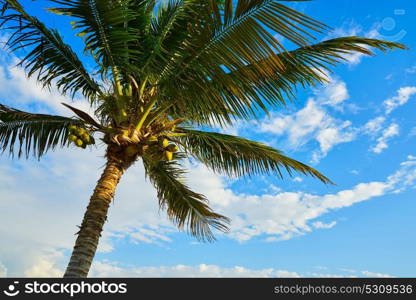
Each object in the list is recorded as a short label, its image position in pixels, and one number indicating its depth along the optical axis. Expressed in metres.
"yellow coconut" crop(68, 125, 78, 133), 5.45
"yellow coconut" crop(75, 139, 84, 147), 5.34
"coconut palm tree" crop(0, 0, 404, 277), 4.27
